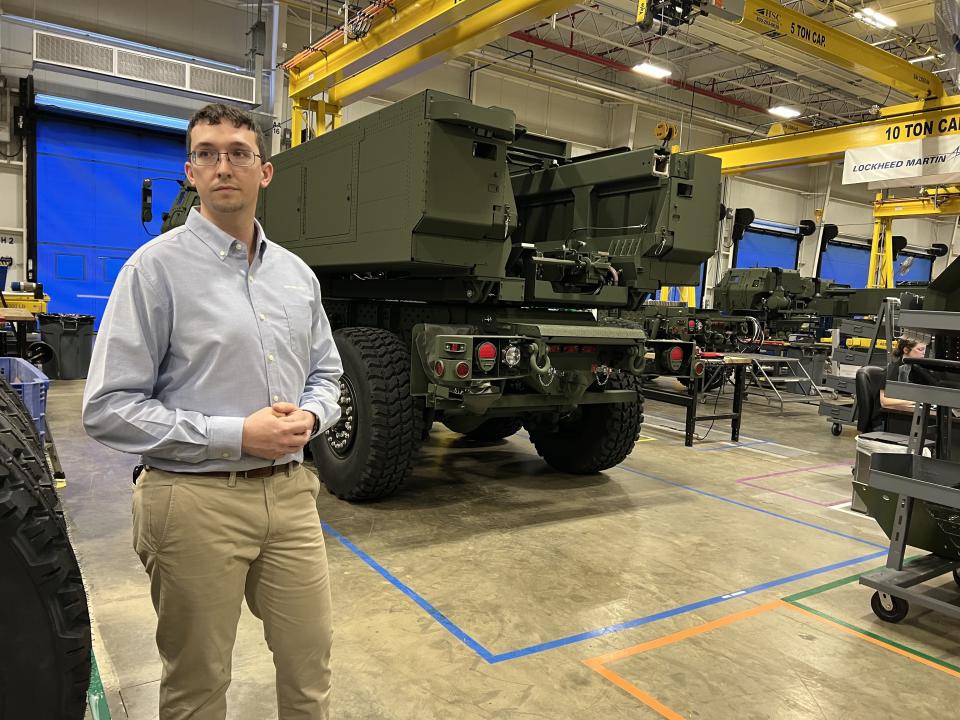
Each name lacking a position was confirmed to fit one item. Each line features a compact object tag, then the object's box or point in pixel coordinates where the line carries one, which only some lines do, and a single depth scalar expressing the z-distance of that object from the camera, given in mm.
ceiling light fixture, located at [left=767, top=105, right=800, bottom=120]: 17103
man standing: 1543
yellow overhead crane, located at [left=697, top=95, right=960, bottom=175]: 10367
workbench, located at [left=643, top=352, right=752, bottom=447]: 7582
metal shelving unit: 3227
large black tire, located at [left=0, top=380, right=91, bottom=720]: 1351
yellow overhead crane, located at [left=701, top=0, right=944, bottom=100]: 8758
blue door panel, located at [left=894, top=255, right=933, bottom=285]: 27931
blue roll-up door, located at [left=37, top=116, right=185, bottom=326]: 11086
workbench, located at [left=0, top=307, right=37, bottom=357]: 5073
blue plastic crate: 3955
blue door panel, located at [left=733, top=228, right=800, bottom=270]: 21094
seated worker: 4979
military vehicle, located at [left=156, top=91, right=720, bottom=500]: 4152
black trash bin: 9867
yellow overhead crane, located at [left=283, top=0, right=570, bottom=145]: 6895
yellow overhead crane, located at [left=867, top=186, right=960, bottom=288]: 15562
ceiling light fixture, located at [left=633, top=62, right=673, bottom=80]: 13664
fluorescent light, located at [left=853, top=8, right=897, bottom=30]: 11031
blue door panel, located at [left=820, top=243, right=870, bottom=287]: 24219
